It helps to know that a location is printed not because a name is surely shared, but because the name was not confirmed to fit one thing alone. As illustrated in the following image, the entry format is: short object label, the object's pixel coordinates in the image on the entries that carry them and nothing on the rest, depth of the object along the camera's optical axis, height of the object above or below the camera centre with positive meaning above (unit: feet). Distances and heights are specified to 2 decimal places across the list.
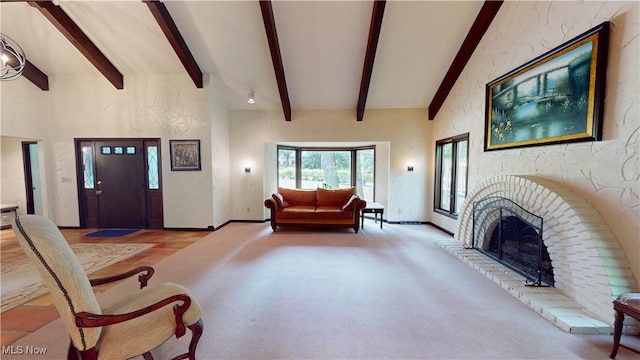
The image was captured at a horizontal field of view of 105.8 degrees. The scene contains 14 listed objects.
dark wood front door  17.72 -1.08
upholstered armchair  4.07 -2.65
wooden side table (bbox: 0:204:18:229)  17.78 -3.28
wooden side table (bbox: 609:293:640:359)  5.71 -3.38
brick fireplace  6.92 -2.93
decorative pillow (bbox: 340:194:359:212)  17.52 -2.57
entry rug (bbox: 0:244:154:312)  8.79 -4.55
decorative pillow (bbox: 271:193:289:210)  17.94 -2.34
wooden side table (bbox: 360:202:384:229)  18.62 -3.07
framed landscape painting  7.68 +2.82
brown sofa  17.51 -3.29
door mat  16.46 -4.43
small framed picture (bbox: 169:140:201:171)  17.35 +1.05
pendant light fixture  9.52 +4.66
